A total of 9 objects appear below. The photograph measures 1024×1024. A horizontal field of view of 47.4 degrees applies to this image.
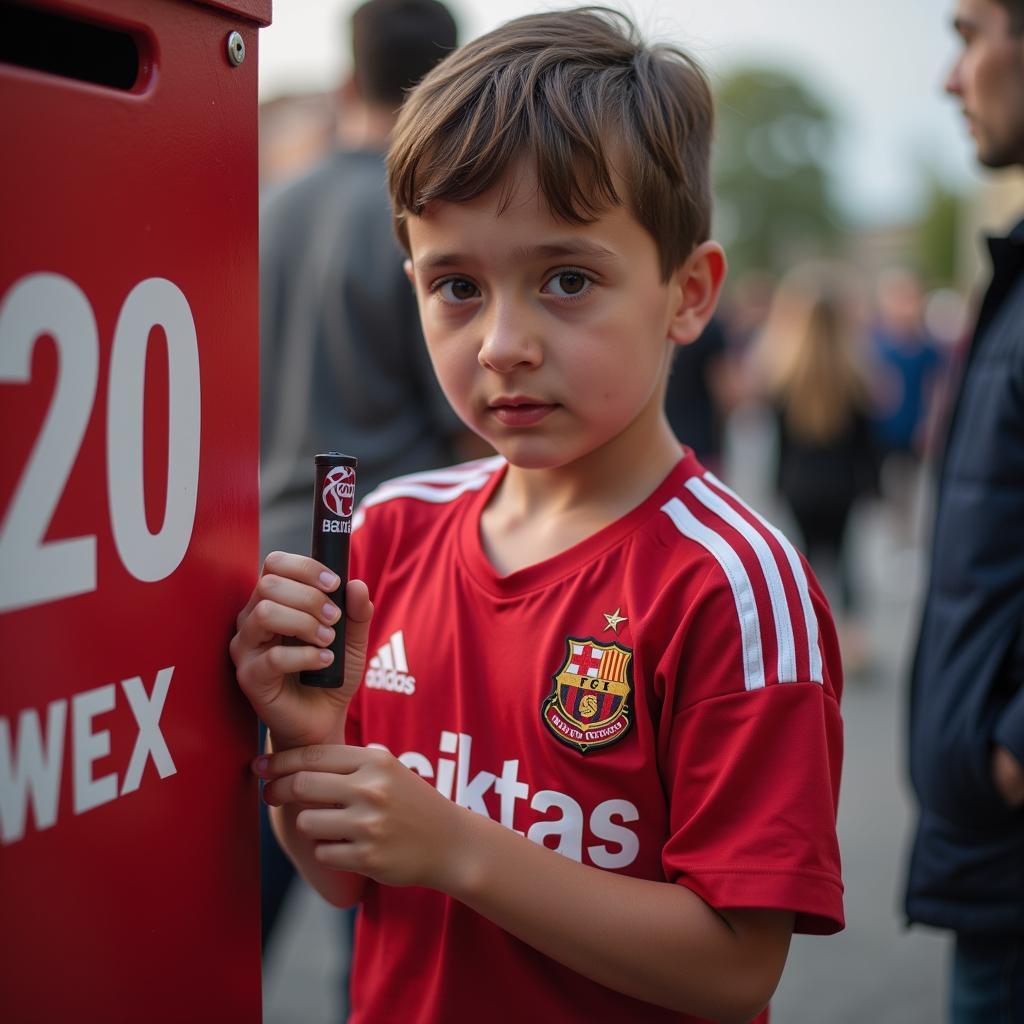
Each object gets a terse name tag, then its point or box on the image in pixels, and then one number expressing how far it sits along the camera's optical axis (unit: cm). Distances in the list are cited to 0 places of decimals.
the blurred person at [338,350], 262
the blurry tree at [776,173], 5638
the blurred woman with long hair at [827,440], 607
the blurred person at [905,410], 924
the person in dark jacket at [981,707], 179
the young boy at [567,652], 112
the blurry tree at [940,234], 4806
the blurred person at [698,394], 568
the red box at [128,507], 84
